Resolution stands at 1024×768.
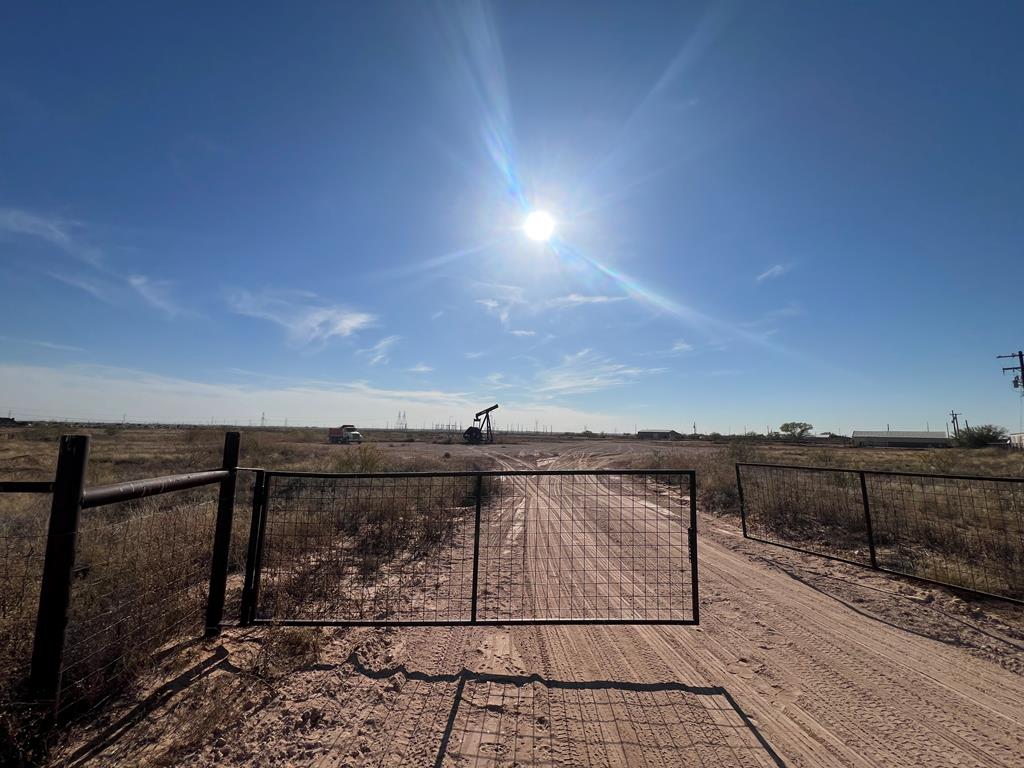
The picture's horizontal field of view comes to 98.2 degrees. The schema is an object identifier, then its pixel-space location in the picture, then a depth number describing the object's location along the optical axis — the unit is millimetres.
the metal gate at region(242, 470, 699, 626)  5188
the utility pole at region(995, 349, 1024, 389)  48250
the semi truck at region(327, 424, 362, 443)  57500
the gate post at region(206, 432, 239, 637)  4520
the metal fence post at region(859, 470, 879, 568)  7222
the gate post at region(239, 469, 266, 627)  4738
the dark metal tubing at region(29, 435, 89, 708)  2992
